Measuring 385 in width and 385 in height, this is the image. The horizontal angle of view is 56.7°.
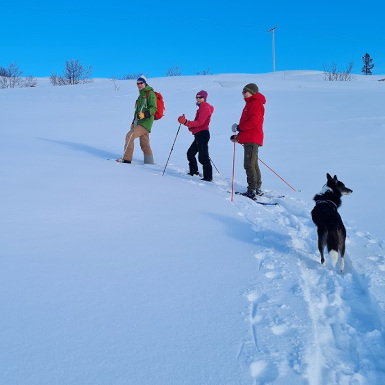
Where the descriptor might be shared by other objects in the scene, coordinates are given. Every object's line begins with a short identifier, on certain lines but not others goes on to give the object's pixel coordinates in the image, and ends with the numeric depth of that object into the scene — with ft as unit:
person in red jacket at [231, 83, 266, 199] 18.95
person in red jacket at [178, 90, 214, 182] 21.46
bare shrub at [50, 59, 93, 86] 146.72
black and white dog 10.97
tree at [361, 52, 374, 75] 211.53
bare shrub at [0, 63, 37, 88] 144.02
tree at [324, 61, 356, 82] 130.42
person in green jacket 23.43
